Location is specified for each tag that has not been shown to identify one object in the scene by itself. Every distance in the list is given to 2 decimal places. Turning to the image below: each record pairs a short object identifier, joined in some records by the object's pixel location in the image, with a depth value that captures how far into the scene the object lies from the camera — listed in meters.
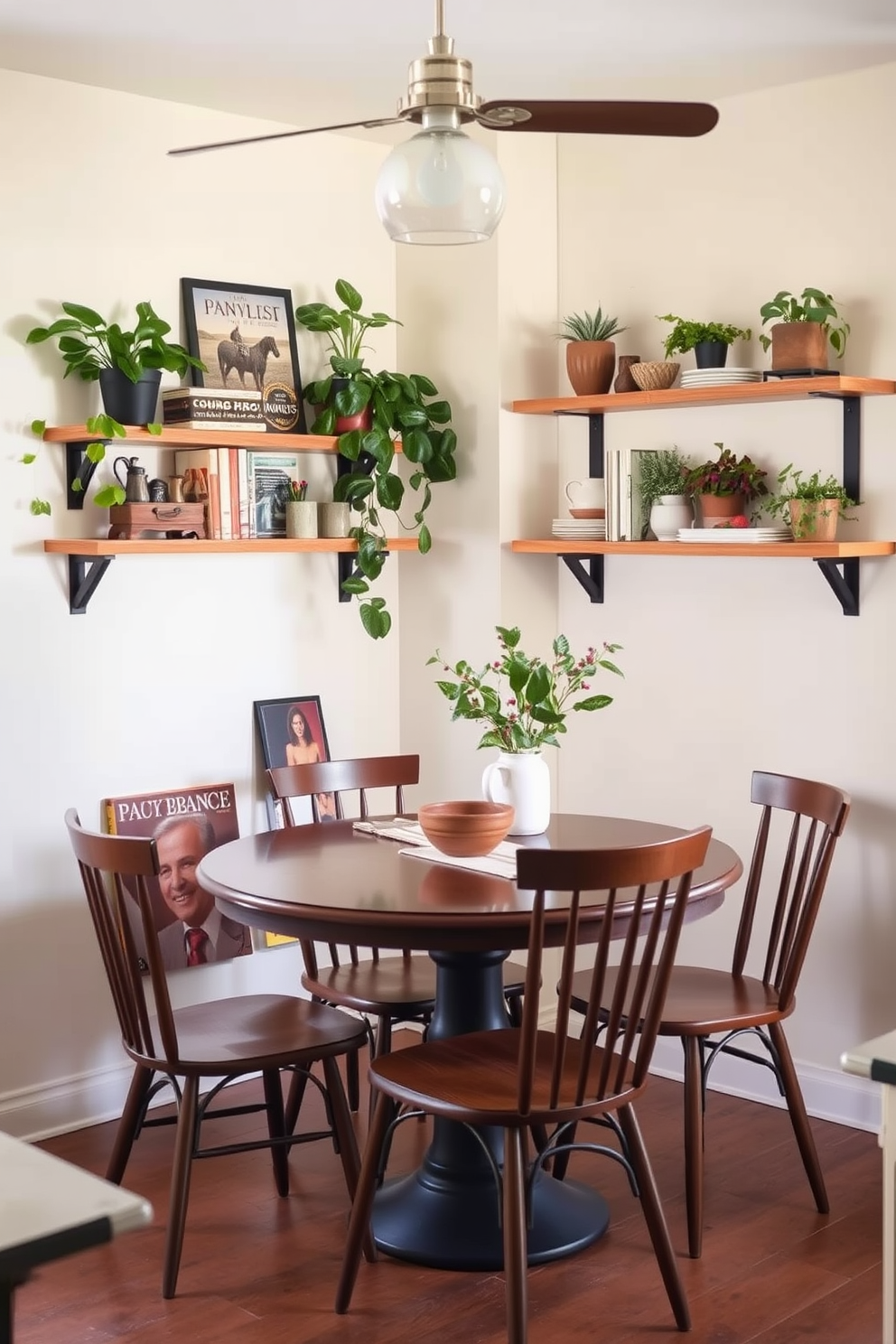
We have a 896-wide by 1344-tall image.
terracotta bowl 3.14
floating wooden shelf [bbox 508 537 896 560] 3.49
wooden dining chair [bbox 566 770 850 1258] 3.07
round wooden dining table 2.72
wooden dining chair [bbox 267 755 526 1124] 3.29
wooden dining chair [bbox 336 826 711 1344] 2.55
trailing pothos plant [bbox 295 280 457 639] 4.09
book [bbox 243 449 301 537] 3.98
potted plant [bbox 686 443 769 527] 3.77
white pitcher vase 3.35
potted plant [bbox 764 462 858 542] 3.55
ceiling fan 2.36
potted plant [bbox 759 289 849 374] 3.53
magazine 3.83
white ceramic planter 3.87
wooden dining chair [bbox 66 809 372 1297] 2.83
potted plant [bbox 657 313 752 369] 3.75
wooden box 3.65
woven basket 3.87
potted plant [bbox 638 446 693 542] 3.88
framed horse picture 3.91
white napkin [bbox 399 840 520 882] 3.07
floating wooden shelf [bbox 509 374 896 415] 3.49
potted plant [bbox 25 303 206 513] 3.57
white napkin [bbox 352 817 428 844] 3.39
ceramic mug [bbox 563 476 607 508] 4.08
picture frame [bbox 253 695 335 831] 4.11
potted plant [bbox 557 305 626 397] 4.02
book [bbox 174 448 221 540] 3.83
